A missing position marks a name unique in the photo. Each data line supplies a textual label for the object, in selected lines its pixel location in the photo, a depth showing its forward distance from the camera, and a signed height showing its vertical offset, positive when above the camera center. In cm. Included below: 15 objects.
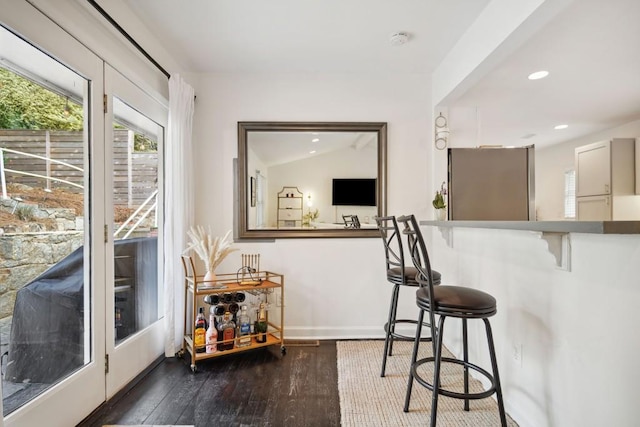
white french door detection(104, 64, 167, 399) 197 -10
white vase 248 -48
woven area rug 178 -111
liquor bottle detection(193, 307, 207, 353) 242 -89
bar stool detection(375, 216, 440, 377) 204 -43
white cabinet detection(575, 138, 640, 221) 406 +38
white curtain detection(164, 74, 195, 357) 250 +1
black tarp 143 -53
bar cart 245 -71
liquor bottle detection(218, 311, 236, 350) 250 -92
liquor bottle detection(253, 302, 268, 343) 265 -91
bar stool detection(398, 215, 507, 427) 151 -43
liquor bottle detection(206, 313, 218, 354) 243 -92
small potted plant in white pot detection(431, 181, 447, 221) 273 +8
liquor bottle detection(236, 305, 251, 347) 254 -92
